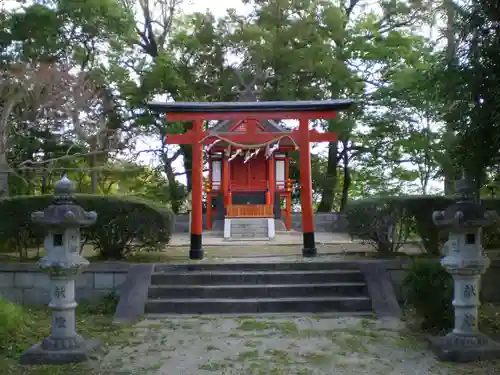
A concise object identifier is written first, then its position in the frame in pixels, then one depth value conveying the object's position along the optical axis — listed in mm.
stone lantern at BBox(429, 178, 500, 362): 5746
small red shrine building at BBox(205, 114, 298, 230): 20141
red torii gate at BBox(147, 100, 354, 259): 10938
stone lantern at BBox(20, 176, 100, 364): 5867
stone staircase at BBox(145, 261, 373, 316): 7977
